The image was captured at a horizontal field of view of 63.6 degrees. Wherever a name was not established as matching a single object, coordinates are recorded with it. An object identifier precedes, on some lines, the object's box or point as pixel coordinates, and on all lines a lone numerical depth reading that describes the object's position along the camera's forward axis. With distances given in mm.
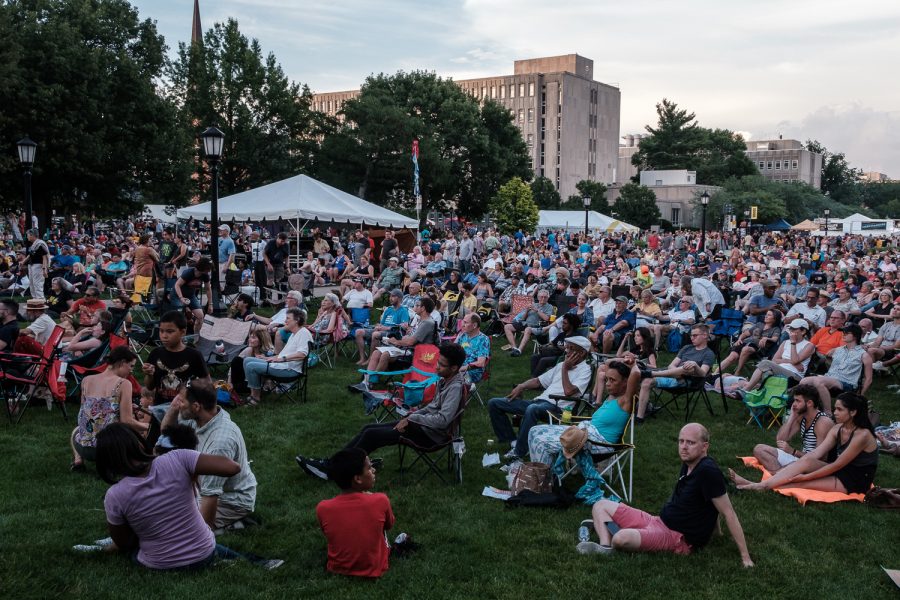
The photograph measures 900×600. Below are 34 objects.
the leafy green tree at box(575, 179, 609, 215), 70062
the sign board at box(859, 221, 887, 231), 56688
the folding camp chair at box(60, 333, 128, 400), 7996
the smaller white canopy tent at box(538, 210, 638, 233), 42500
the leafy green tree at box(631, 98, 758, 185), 87562
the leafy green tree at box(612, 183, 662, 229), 65312
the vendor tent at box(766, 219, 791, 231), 59750
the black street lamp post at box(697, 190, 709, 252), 28327
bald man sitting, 4473
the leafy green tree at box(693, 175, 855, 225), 61000
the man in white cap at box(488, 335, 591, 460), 6938
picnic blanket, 5590
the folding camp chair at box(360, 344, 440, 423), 7289
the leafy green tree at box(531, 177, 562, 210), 68688
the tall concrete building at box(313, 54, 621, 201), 102000
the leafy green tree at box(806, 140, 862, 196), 118419
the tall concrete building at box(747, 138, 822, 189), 115750
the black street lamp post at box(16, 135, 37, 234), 15078
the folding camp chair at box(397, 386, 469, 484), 5902
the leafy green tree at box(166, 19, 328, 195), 42531
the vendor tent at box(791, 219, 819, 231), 55906
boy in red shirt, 4074
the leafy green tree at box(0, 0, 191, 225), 25844
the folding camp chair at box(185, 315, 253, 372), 9672
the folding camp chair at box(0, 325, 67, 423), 7484
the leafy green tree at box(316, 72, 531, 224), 44594
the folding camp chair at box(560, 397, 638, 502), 5578
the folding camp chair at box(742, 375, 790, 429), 7691
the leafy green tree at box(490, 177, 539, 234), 46844
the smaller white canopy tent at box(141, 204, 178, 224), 46438
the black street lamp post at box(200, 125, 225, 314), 12258
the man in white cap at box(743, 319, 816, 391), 8242
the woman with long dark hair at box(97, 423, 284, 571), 3744
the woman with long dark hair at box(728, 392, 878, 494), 5535
